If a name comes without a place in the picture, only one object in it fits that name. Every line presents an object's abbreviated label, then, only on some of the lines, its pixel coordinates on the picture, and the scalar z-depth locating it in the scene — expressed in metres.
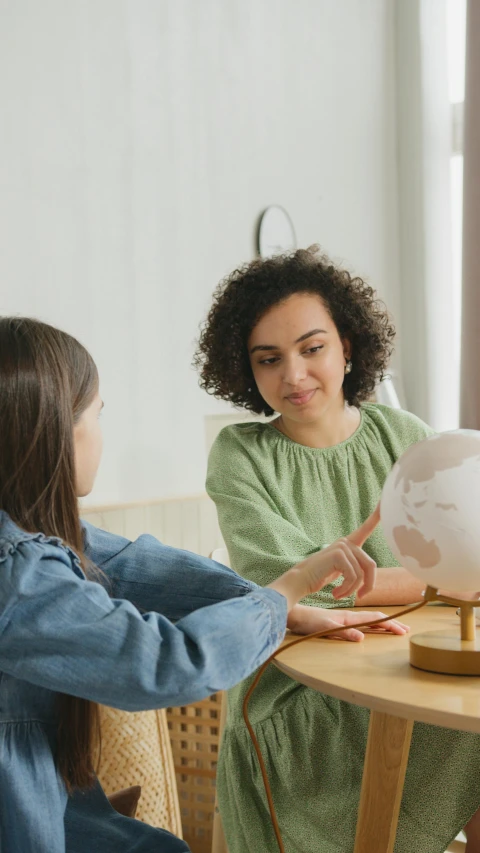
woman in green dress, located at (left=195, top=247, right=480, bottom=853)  2.65
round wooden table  2.32
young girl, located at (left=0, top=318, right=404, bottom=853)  2.27
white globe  2.34
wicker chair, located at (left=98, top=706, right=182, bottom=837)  2.80
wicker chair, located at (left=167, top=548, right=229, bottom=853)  3.24
